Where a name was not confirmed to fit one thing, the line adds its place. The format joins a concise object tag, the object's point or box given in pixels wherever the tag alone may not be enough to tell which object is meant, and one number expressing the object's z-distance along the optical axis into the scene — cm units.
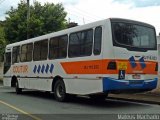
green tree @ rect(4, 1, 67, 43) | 3719
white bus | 1488
